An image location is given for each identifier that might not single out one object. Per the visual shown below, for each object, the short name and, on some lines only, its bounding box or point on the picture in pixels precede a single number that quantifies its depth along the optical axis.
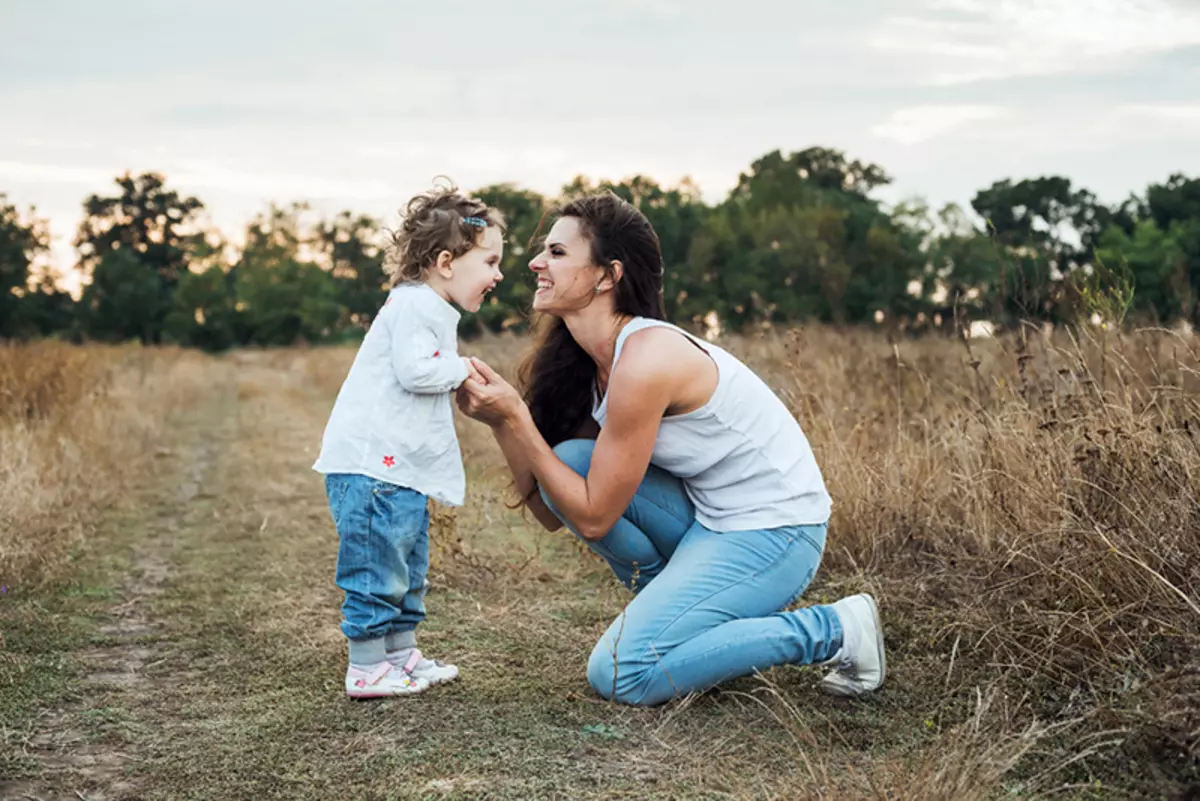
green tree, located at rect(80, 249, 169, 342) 55.75
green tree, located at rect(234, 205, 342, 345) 52.19
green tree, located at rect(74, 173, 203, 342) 68.31
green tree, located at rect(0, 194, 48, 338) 49.59
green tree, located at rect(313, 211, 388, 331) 58.69
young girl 3.21
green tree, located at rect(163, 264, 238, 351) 56.00
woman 3.11
